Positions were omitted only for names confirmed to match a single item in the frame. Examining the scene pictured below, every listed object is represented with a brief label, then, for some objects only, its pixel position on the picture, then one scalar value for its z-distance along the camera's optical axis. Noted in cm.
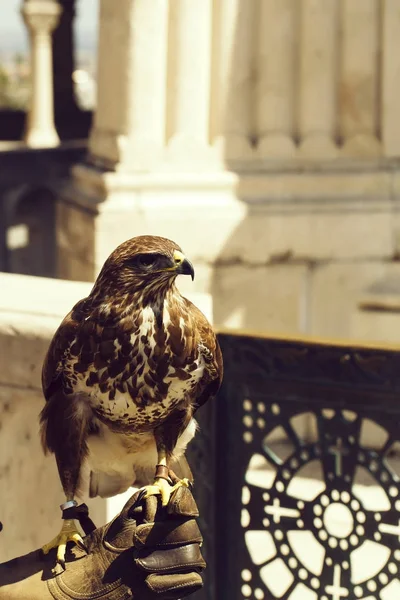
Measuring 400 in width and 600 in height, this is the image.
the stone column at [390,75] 999
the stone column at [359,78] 1006
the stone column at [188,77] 979
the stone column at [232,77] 999
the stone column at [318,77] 1011
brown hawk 388
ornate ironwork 531
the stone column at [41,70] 2406
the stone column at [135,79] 971
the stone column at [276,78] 1013
